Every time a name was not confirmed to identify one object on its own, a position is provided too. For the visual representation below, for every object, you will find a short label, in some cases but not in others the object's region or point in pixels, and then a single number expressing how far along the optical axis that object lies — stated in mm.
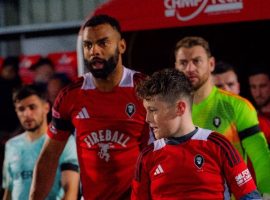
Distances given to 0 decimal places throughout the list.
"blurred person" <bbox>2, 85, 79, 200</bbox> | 11065
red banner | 11275
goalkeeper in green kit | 9364
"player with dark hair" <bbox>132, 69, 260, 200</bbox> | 7393
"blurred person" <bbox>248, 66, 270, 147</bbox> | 12391
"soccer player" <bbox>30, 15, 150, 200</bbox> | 8934
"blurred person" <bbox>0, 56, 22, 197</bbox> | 15842
